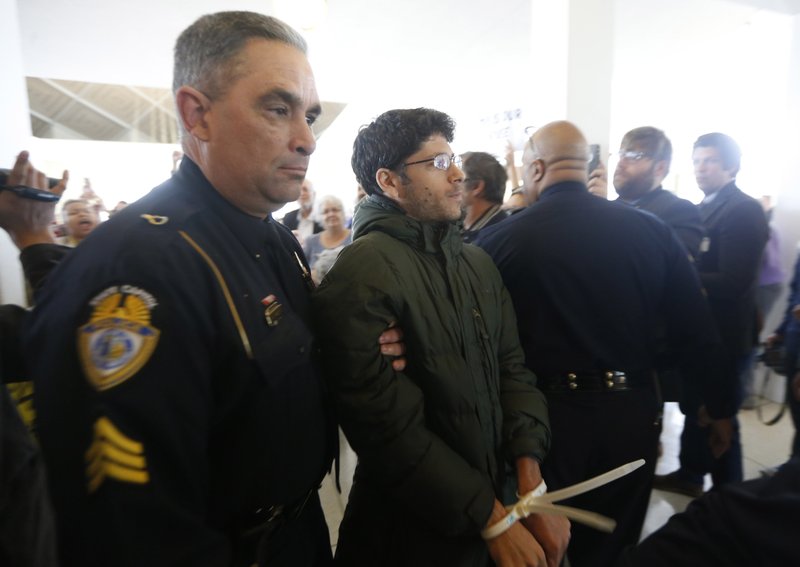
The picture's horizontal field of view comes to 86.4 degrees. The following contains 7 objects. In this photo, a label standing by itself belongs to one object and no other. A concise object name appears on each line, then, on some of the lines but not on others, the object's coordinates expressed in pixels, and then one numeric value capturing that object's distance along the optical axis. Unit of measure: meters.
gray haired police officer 0.61
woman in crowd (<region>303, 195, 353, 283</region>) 3.91
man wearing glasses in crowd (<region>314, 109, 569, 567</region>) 1.05
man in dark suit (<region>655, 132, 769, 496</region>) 2.39
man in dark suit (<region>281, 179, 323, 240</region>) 4.30
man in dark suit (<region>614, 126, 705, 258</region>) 2.33
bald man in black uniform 1.49
